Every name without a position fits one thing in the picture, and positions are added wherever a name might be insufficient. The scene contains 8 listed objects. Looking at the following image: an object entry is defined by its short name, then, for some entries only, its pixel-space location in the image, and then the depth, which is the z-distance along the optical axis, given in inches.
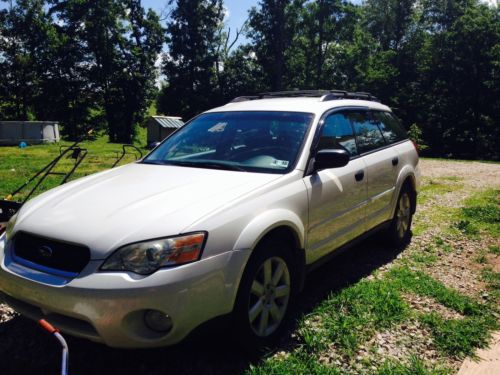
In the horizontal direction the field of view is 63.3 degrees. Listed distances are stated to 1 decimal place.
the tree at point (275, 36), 1528.1
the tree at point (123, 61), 1510.8
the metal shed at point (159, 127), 1039.0
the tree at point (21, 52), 1378.0
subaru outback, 89.0
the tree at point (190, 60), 1608.0
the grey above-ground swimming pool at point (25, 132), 943.0
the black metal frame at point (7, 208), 169.8
